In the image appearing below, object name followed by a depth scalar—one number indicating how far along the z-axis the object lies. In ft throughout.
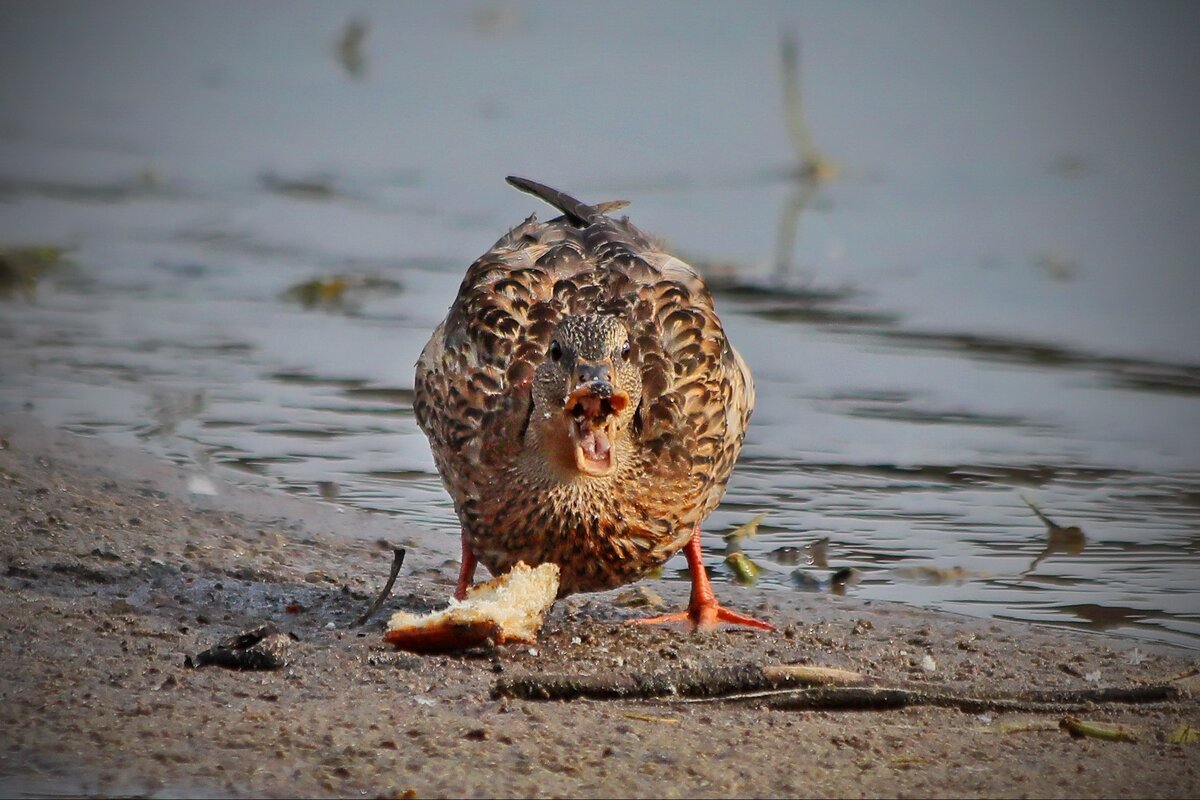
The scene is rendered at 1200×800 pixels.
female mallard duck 36.60
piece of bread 33.42
